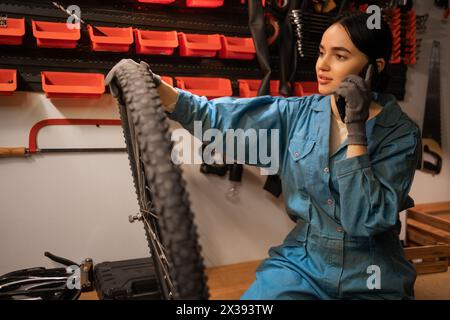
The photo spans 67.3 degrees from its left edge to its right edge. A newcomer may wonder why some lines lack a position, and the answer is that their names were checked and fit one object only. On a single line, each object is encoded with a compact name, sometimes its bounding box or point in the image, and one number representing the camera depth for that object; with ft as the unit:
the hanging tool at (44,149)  4.85
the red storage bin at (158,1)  4.90
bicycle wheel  1.72
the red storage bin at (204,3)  5.08
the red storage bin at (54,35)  4.50
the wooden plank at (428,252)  5.60
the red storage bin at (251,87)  5.59
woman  3.08
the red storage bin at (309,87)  5.90
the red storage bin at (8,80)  4.48
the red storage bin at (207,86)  5.24
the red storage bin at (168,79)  5.00
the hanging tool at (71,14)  4.81
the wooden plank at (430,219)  6.33
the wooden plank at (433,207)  7.18
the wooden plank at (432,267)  5.72
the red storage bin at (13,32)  4.40
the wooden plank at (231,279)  5.36
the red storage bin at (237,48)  5.32
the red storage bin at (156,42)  4.91
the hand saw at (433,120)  7.18
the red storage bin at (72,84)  4.60
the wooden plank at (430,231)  6.18
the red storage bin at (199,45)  5.13
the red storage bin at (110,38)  4.71
